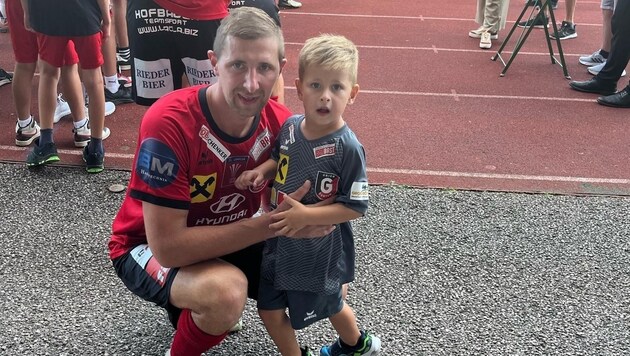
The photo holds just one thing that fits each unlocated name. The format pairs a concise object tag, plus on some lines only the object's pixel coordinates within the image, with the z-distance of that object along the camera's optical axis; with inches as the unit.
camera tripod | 256.0
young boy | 76.1
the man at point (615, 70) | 223.6
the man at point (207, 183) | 75.5
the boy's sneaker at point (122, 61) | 238.4
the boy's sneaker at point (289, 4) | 383.6
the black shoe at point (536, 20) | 257.0
